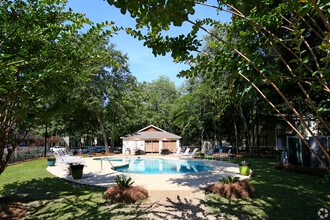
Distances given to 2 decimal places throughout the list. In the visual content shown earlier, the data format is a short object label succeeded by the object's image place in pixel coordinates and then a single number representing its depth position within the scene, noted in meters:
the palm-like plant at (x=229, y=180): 7.89
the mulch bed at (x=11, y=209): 5.48
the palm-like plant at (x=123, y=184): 7.32
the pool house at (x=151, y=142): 32.00
